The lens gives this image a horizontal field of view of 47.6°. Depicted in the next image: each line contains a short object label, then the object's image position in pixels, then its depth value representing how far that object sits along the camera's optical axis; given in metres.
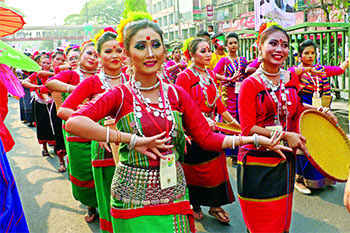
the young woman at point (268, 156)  3.12
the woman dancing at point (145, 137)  2.32
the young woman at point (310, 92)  5.03
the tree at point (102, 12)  86.56
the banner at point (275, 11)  9.75
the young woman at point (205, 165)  4.23
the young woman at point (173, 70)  9.03
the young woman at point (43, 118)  7.69
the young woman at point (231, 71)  6.66
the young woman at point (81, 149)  4.39
